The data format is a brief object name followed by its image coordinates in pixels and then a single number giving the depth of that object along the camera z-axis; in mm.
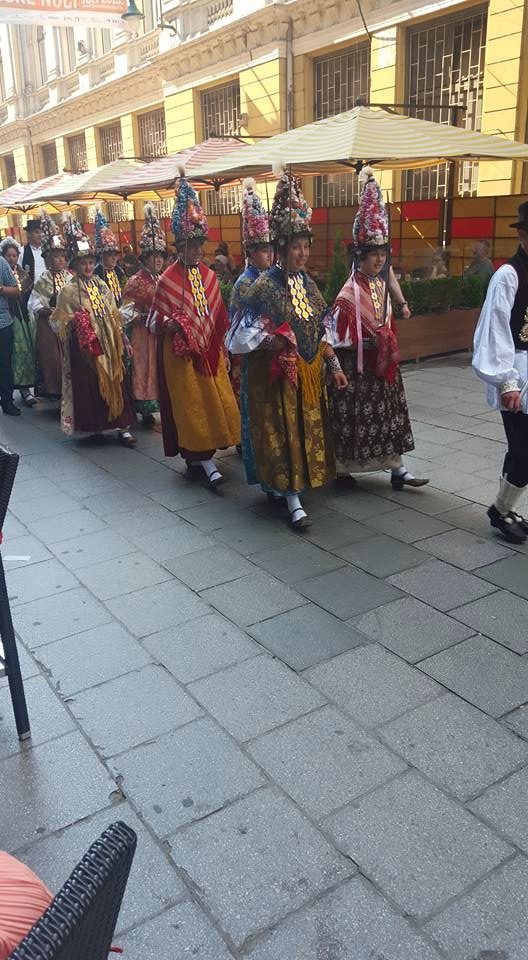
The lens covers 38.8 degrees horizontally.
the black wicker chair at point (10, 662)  2461
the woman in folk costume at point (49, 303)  7527
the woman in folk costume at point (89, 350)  6329
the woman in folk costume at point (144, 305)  6645
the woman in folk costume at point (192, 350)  5215
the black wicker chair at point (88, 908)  746
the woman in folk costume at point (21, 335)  8008
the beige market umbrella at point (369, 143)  6410
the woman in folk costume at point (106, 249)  7445
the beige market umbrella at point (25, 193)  13055
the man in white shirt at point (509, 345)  3775
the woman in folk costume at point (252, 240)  5125
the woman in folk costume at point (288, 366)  4305
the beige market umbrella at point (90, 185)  10703
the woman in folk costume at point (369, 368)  4613
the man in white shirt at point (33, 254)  8656
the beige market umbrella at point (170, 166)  9461
